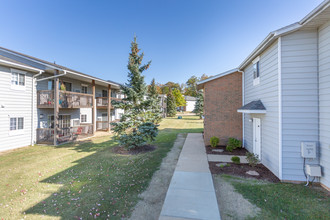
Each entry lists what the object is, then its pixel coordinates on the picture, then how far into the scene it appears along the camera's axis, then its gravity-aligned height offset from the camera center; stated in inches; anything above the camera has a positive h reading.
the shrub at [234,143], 334.0 -79.0
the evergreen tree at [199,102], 1259.4 +81.1
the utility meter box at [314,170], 170.7 -74.0
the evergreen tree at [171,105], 1513.3 +62.0
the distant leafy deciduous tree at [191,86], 2664.6 +484.6
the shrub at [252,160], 233.7 -83.6
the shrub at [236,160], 254.7 -91.2
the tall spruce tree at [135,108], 333.1 +6.3
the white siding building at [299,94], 169.3 +23.6
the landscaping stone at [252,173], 211.8 -97.1
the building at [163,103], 1403.8 +79.0
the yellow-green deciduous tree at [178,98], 1741.5 +156.1
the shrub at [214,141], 359.7 -80.8
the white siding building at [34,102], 359.9 +23.9
